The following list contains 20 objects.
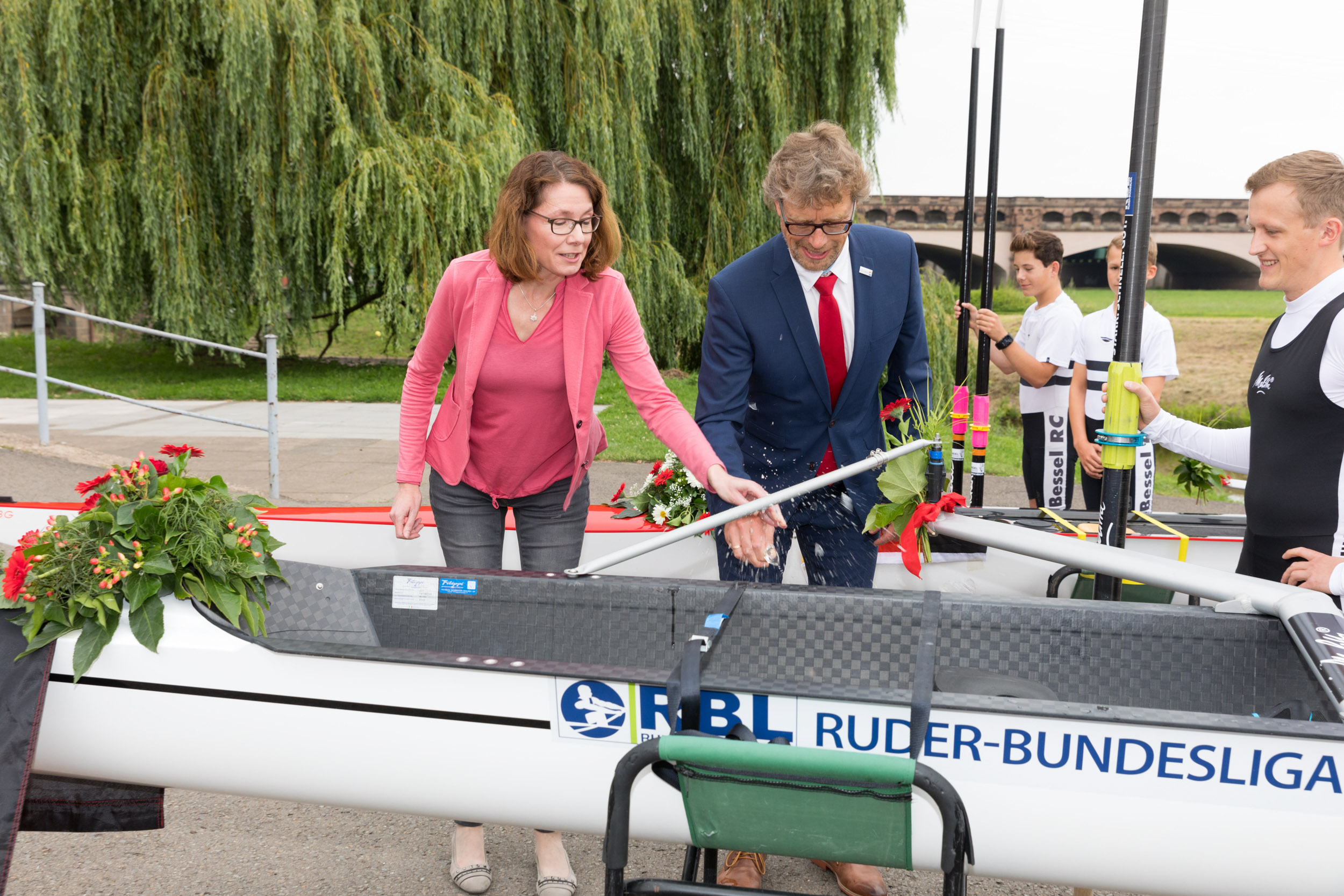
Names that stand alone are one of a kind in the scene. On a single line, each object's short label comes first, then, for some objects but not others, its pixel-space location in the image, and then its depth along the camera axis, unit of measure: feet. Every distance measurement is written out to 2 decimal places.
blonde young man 7.38
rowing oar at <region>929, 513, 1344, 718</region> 6.60
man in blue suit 8.78
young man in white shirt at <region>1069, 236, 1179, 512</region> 14.30
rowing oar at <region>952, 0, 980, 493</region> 15.34
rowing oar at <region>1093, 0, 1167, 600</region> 8.03
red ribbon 8.33
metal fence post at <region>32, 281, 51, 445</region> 24.03
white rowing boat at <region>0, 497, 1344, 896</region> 6.10
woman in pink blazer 8.32
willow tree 29.04
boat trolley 5.13
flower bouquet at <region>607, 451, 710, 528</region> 13.46
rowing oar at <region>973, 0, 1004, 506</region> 15.12
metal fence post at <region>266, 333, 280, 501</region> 22.33
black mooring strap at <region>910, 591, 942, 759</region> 6.04
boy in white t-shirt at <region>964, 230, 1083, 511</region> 16.33
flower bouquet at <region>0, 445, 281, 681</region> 7.50
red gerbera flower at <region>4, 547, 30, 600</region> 7.48
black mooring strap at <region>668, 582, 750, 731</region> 6.19
